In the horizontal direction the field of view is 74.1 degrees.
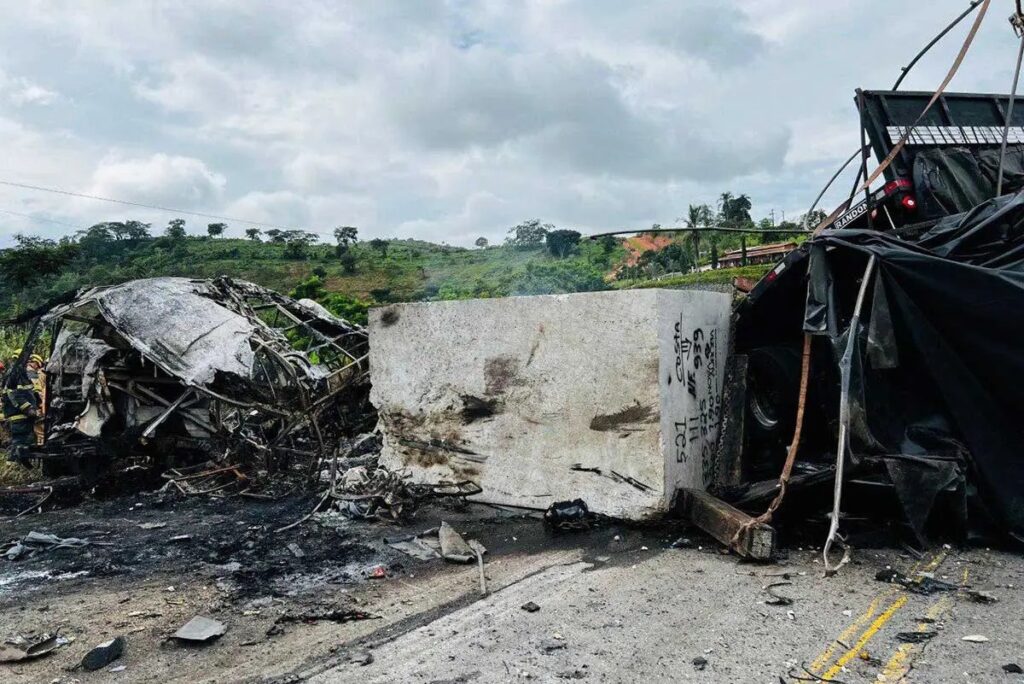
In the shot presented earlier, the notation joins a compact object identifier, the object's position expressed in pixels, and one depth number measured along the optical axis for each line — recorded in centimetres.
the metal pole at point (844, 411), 442
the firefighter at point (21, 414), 869
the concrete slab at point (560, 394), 540
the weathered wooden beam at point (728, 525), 454
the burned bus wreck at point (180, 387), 771
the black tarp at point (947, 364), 459
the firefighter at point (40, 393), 884
